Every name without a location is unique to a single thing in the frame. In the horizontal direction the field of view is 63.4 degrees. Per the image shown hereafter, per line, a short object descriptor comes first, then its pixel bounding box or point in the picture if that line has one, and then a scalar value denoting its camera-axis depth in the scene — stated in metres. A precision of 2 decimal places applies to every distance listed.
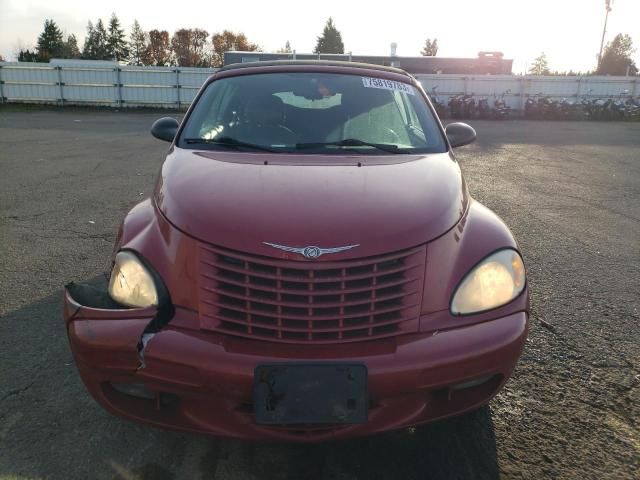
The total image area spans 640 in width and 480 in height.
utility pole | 51.97
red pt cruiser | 1.84
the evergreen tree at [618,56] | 64.62
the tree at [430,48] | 84.69
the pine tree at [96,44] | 76.19
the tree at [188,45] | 77.69
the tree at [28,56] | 59.28
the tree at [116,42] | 79.25
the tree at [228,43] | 80.19
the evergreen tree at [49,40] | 75.00
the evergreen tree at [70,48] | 74.49
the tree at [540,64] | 77.00
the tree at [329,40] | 68.12
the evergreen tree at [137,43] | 81.00
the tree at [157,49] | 78.45
